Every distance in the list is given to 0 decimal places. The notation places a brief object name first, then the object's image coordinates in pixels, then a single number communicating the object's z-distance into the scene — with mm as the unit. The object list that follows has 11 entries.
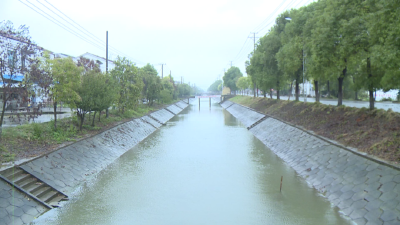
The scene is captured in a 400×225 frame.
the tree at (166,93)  59300
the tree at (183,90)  108100
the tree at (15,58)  13289
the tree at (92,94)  20188
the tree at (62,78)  17953
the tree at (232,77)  108875
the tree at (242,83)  89081
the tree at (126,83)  31656
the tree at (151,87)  49406
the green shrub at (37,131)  15916
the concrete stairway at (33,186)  10544
